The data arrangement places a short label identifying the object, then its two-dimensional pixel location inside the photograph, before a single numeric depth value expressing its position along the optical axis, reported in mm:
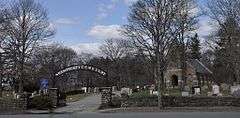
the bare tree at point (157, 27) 22062
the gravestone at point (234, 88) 23195
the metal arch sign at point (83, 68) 24288
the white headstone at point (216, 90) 24802
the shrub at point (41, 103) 20557
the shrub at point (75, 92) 42627
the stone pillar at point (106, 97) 21361
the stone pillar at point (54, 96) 21922
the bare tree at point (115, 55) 61553
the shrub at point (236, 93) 21936
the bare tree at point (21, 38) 33053
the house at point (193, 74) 52300
